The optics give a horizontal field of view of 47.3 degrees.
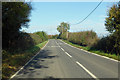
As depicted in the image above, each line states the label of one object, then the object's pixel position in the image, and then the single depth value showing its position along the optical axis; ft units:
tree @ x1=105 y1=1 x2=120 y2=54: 46.28
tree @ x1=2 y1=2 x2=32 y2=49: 30.91
